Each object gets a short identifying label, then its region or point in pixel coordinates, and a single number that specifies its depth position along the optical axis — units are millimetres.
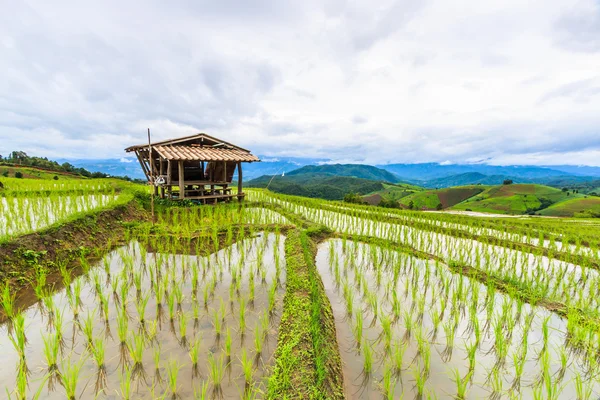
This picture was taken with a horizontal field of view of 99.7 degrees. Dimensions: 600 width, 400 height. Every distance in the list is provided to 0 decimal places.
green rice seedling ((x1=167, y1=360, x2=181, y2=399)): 2309
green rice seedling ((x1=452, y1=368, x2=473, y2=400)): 2434
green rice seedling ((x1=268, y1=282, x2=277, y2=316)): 3688
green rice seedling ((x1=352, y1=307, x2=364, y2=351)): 3152
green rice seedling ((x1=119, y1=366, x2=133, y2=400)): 2240
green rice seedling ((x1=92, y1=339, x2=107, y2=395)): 2432
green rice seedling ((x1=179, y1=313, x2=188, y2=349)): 2996
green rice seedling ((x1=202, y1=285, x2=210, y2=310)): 3857
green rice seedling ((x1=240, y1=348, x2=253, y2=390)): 2428
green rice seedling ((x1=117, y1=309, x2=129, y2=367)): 2740
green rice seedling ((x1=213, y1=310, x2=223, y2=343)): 3117
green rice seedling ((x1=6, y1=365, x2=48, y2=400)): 2148
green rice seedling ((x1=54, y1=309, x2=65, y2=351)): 2923
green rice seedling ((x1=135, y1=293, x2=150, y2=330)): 3309
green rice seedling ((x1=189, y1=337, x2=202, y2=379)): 2576
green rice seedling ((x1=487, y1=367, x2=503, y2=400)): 2518
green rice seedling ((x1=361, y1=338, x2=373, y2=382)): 2680
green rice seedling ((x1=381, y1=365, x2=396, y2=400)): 2424
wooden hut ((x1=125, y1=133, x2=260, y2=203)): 11250
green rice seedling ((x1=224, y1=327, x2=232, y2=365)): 2723
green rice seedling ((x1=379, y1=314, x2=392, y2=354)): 3054
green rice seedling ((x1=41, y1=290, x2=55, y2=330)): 3362
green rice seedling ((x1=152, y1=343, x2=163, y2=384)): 2512
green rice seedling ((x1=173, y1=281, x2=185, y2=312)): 3785
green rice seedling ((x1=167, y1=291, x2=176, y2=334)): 3368
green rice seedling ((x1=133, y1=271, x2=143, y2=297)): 4136
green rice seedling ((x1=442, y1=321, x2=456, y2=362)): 3021
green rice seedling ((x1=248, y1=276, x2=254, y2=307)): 3965
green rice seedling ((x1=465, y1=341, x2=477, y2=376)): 2727
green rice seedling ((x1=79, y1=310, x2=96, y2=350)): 2864
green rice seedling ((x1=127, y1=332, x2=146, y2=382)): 2567
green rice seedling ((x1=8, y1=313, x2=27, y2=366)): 2607
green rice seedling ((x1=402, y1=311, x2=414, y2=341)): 3338
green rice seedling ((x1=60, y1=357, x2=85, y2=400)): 2227
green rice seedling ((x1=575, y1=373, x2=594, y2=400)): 2428
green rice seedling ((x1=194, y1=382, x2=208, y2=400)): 2323
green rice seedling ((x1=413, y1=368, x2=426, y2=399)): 2451
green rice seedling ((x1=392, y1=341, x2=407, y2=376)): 2740
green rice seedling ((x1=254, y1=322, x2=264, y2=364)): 2810
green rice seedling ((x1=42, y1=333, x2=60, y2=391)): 2422
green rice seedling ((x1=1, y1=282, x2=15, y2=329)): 3244
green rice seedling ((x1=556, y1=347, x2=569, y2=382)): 2775
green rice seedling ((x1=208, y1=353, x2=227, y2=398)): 2383
